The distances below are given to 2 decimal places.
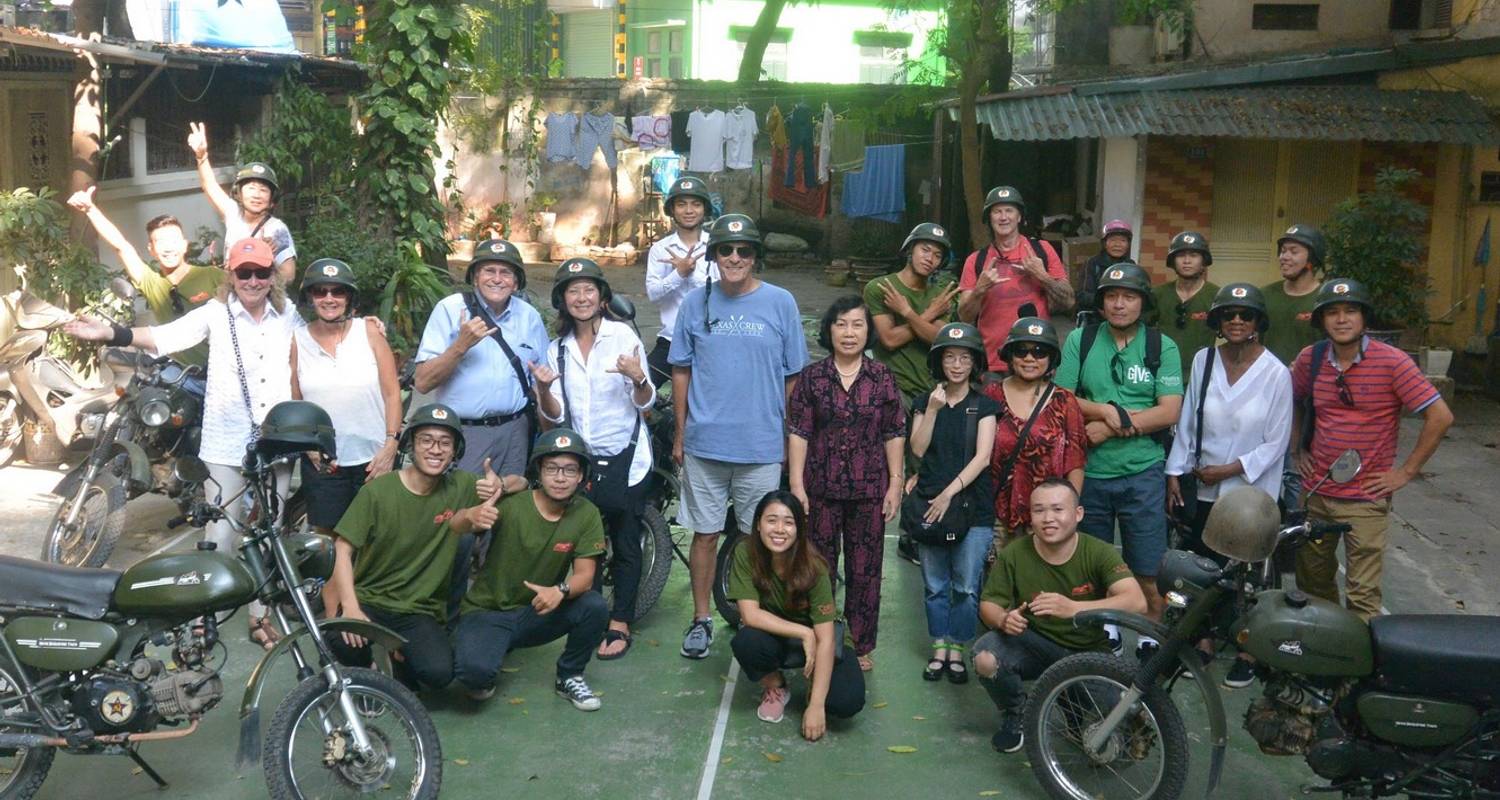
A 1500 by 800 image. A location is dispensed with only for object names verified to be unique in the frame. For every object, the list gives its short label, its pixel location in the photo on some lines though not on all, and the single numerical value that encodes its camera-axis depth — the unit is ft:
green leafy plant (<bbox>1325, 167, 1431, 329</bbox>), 37.60
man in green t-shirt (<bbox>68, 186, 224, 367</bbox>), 23.80
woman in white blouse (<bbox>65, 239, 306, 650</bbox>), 20.12
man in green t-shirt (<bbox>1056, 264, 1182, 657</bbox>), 20.59
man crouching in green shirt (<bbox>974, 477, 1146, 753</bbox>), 17.92
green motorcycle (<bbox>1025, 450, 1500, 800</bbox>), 15.01
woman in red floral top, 19.95
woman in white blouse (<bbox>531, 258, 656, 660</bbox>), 21.15
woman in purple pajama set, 20.20
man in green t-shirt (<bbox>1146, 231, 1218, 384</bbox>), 22.79
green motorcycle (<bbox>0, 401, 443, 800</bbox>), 15.49
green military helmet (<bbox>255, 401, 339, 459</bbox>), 17.37
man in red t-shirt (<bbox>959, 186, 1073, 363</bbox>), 23.06
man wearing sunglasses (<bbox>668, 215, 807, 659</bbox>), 20.79
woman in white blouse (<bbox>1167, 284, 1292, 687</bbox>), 20.21
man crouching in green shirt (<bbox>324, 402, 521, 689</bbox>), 18.42
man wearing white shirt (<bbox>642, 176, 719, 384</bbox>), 24.16
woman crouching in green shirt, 18.53
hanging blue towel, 65.05
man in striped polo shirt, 19.43
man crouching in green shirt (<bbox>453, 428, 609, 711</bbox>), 19.12
